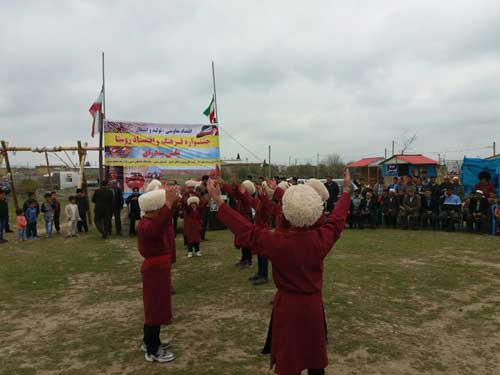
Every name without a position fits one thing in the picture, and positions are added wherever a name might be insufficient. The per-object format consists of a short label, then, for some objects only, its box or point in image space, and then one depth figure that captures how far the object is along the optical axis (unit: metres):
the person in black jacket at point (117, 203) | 13.50
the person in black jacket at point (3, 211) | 12.78
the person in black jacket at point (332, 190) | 14.09
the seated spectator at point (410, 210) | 13.88
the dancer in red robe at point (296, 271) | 2.74
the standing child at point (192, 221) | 9.53
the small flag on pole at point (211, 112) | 16.67
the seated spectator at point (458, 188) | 13.92
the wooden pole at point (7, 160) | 15.58
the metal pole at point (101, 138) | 14.73
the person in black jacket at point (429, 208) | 13.74
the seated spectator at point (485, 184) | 13.34
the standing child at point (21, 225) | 12.84
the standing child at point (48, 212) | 13.68
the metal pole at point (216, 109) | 16.62
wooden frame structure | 15.58
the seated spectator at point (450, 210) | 13.27
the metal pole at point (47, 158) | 16.70
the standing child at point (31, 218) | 13.07
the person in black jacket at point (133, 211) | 13.37
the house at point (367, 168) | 30.37
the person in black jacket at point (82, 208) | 14.52
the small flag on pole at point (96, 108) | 14.88
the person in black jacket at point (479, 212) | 12.67
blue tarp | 14.15
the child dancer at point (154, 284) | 4.15
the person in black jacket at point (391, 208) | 14.27
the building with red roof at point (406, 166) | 26.11
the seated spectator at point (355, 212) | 14.43
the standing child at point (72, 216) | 13.61
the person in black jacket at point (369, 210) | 14.41
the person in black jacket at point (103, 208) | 12.88
